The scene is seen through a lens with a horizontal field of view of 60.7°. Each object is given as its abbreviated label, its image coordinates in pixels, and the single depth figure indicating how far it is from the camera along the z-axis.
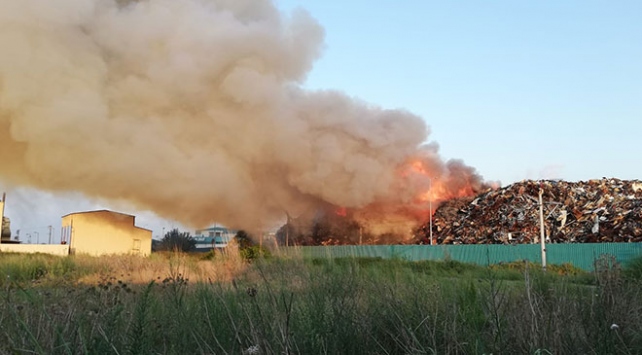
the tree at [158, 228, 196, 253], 33.80
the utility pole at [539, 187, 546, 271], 21.83
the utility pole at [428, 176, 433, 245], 34.88
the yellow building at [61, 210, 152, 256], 32.91
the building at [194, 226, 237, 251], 46.71
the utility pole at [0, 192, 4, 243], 32.79
